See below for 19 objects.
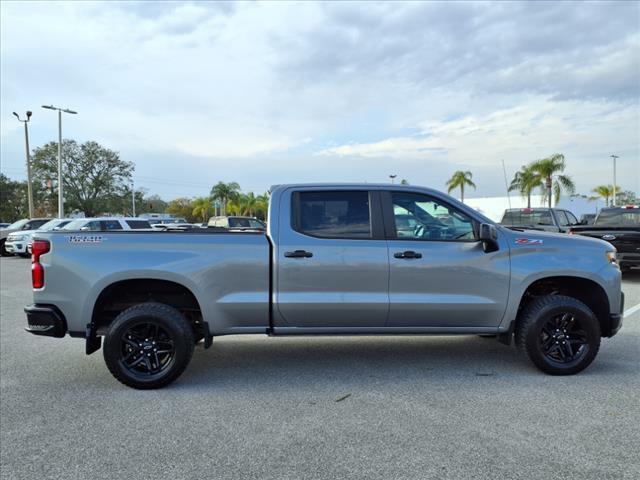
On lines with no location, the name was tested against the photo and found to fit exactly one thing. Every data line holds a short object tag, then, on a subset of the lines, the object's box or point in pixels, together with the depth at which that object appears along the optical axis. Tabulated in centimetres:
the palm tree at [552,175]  3641
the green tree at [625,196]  6587
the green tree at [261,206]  6066
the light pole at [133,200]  5958
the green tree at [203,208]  6538
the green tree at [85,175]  5450
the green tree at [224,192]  5934
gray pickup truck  460
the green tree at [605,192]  5759
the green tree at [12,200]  5966
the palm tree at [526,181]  3725
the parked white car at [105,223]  1819
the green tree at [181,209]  8631
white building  4913
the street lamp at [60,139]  3173
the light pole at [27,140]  3281
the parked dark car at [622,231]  1064
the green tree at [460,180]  4450
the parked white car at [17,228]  2178
